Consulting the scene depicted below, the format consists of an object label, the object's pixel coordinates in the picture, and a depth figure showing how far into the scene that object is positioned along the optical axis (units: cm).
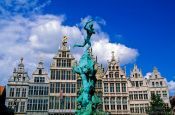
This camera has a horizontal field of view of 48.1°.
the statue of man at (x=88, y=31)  2578
